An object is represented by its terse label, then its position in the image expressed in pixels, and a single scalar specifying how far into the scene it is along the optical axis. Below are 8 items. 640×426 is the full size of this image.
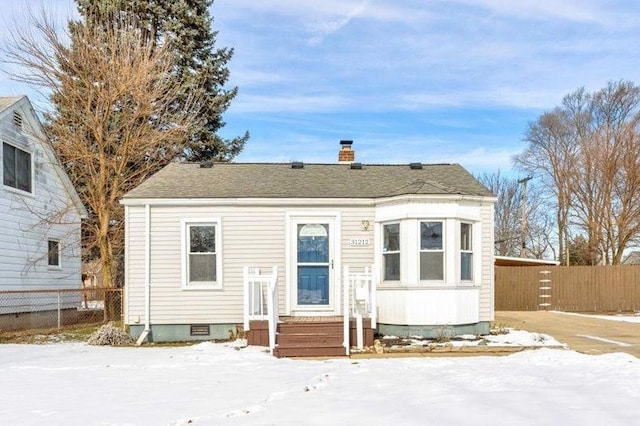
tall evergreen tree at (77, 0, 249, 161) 22.55
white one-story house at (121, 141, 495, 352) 10.74
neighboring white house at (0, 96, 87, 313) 13.59
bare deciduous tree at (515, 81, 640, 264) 25.06
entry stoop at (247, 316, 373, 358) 8.84
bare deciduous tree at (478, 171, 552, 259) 36.09
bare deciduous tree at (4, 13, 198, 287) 16.80
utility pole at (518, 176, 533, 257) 29.17
